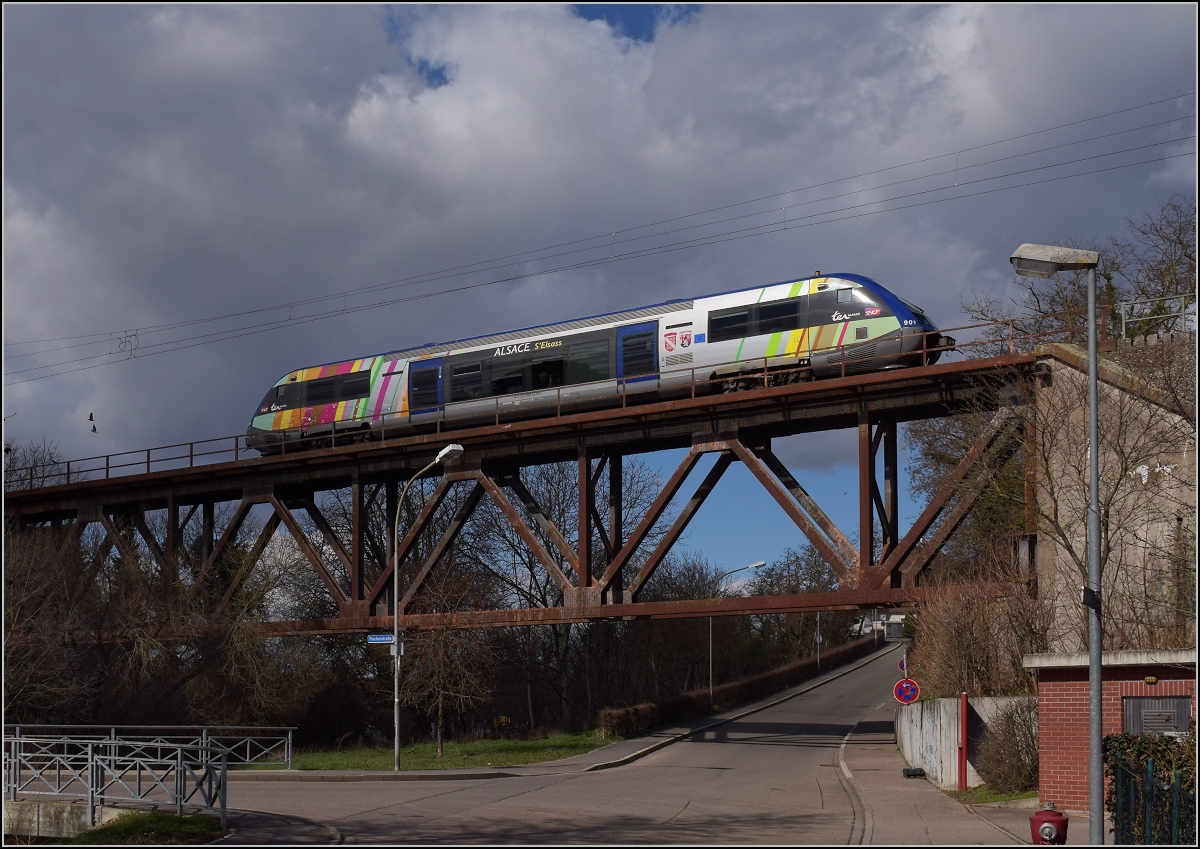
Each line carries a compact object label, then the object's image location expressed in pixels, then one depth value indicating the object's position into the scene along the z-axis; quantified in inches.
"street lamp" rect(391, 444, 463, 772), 1161.9
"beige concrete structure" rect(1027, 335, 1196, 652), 971.3
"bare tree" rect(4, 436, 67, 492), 2279.8
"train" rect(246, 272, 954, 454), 1174.3
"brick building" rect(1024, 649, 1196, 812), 661.9
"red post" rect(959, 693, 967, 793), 894.4
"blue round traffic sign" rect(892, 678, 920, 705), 1032.8
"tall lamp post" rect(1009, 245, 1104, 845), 519.2
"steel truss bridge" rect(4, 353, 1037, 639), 1141.1
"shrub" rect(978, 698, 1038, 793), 836.6
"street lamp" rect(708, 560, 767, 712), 2025.0
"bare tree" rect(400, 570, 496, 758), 1382.9
